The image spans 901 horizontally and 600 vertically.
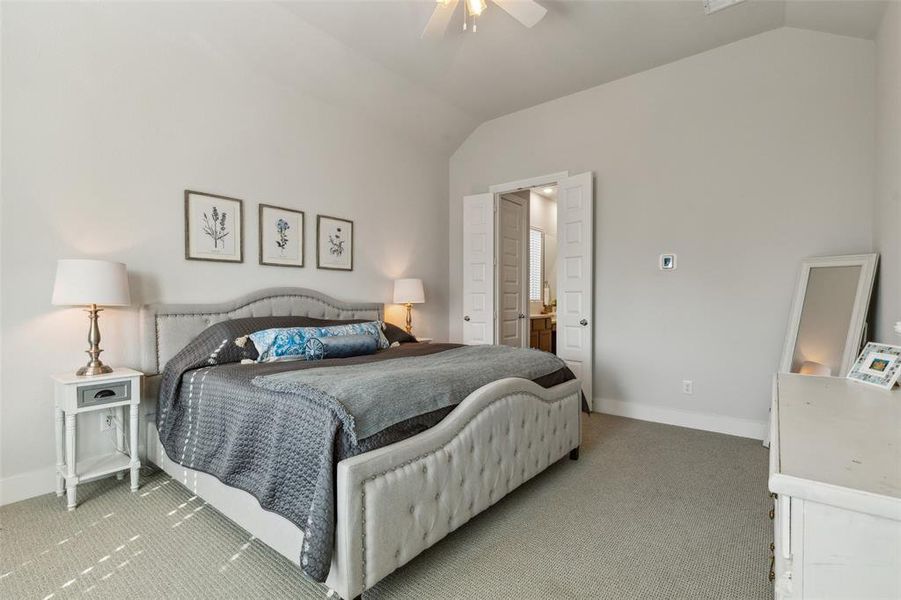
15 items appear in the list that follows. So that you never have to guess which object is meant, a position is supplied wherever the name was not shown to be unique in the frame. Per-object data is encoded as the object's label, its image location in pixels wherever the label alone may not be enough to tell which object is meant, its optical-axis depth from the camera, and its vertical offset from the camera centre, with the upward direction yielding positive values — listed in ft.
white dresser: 2.19 -1.16
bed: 4.83 -2.38
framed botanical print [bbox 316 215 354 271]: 12.55 +1.49
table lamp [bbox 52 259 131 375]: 7.39 +0.07
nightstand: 7.37 -2.07
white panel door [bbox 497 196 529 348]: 16.62 +0.98
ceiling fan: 8.15 +5.47
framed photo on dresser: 4.90 -0.82
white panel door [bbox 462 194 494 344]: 15.75 +0.94
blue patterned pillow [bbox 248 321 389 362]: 8.98 -1.03
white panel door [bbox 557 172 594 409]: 13.37 +0.63
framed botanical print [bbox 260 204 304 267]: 11.23 +1.52
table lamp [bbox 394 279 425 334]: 14.23 +0.06
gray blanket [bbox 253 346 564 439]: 5.37 -1.31
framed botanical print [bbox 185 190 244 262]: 9.85 +1.54
